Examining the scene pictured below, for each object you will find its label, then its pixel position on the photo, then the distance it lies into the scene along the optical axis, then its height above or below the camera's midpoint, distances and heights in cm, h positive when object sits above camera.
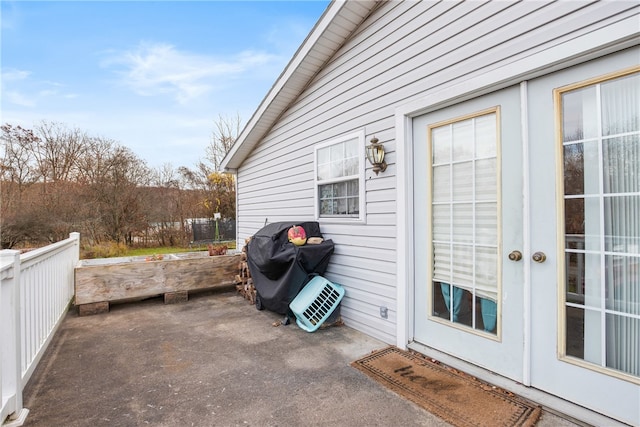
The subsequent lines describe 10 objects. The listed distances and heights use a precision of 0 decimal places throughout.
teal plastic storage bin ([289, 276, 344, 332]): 342 -101
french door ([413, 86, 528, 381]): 222 -16
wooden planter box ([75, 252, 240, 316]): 409 -92
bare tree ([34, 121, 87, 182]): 1105 +251
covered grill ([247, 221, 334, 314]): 355 -58
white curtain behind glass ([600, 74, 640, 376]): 172 -5
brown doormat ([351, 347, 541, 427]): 188 -126
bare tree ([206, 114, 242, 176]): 1528 +402
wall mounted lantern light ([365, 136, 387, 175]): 314 +58
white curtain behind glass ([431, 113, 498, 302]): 238 +6
